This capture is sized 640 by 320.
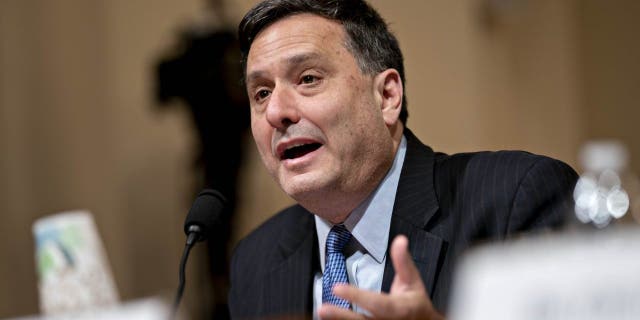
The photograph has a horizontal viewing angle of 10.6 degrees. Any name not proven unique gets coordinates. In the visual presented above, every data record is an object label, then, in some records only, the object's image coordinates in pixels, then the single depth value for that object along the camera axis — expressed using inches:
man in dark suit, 137.0
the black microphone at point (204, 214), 136.8
